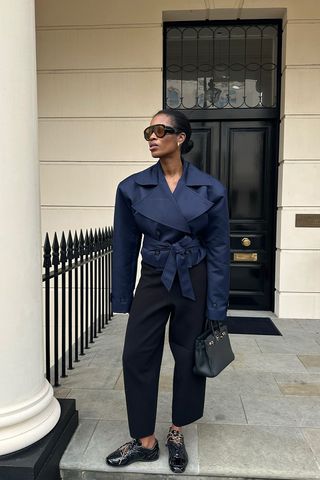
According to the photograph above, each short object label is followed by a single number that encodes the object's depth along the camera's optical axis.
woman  2.33
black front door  6.07
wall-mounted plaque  5.66
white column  2.24
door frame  5.93
